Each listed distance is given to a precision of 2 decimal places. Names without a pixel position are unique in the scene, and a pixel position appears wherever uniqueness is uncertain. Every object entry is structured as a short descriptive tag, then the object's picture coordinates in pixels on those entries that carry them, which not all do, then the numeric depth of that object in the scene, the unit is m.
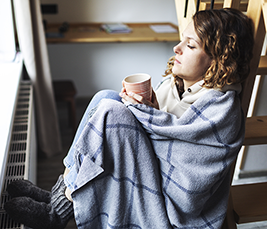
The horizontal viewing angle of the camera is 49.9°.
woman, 0.83
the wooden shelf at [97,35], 2.06
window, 1.61
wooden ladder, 0.85
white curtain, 1.57
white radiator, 0.97
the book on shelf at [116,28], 2.26
